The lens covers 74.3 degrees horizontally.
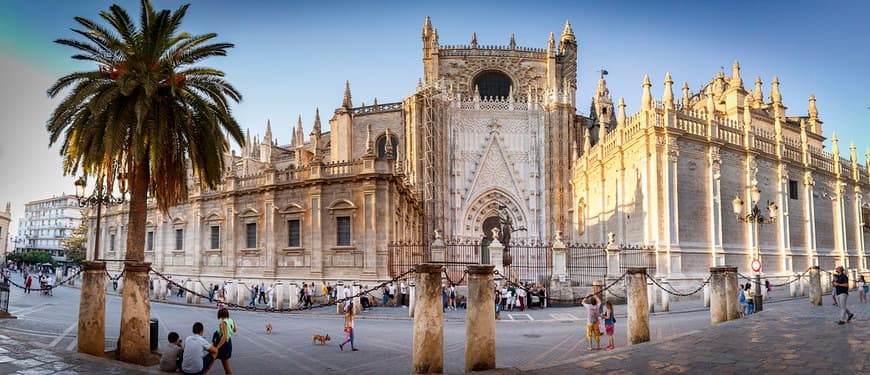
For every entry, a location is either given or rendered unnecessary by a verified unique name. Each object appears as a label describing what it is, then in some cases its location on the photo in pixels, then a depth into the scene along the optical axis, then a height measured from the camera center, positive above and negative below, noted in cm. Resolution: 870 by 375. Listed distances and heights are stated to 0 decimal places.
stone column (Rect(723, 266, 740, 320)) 1356 -118
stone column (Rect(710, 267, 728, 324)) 1325 -118
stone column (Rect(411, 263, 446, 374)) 867 -123
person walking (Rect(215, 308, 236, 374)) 917 -146
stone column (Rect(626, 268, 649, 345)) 1134 -126
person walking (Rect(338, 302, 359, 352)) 1167 -157
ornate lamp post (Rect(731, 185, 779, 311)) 1878 +116
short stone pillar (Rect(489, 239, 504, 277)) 2231 -34
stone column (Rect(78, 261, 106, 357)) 985 -110
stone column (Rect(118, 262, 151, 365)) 966 -122
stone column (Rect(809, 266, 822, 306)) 1719 -133
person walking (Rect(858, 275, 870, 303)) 1930 -161
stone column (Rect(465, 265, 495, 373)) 886 -118
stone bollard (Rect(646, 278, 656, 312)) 1936 -172
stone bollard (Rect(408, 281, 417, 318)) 1893 -171
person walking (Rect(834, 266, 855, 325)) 1243 -105
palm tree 1235 +303
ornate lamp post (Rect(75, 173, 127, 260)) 2284 +221
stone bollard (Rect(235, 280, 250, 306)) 2267 -181
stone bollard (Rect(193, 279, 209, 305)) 2677 -185
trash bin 1102 -167
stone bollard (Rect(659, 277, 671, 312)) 1958 -196
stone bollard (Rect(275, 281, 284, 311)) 2065 -174
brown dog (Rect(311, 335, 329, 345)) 1276 -205
